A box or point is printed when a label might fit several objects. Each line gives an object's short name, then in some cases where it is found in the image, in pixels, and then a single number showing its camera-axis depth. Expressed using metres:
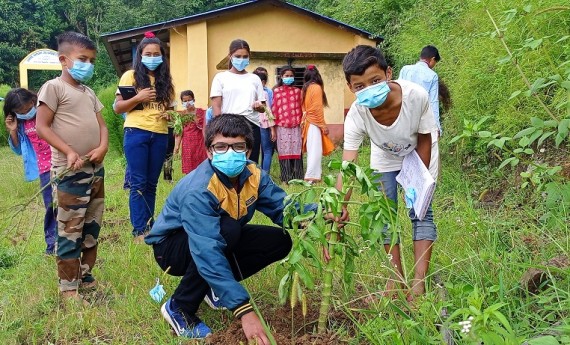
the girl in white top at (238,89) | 5.32
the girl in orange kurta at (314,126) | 6.82
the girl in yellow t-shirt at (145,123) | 4.21
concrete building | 12.23
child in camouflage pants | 3.13
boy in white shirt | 2.57
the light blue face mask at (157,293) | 2.94
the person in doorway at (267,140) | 7.05
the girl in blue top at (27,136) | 4.57
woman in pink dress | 7.27
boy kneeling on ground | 2.38
